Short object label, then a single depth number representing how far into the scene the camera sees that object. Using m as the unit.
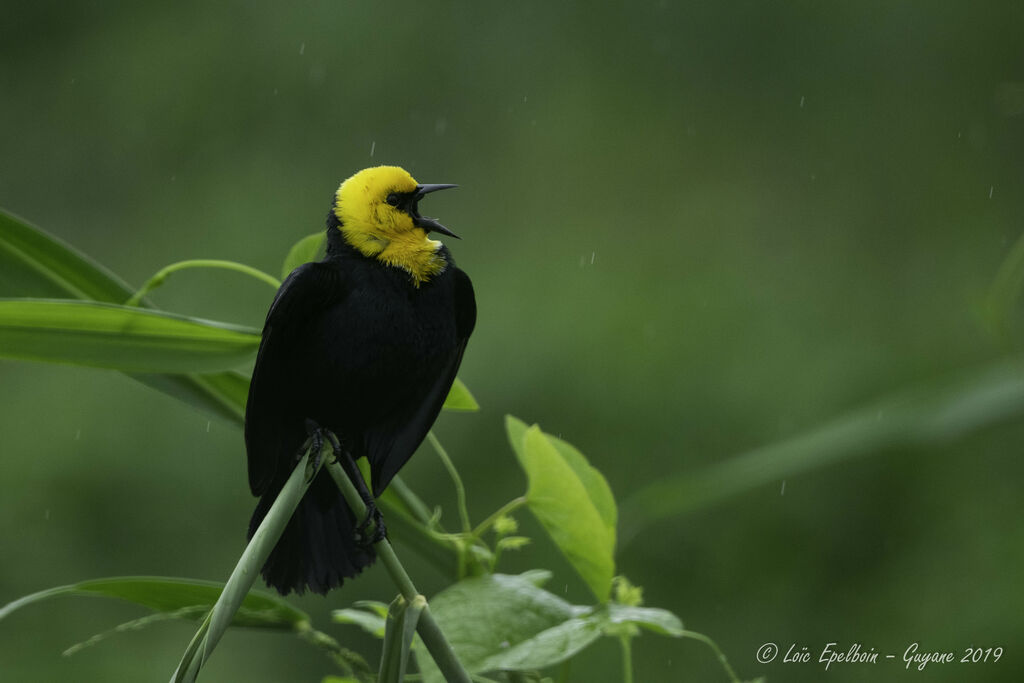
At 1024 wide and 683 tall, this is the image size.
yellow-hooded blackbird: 4.89
